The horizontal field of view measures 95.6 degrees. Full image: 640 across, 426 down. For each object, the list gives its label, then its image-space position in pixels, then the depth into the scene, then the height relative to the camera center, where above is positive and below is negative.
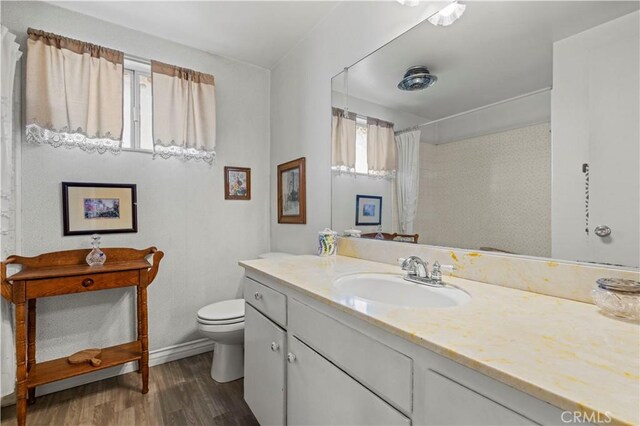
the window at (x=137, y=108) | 2.21 +0.80
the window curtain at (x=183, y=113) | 2.23 +0.78
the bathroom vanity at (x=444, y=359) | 0.48 -0.31
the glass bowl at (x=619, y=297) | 0.74 -0.23
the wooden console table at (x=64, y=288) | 1.58 -0.46
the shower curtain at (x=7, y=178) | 1.62 +0.19
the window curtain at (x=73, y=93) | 1.81 +0.78
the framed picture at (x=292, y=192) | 2.34 +0.16
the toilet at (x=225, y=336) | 1.92 -0.84
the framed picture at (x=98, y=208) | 1.96 +0.02
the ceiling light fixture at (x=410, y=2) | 1.39 +1.00
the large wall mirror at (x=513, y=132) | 0.87 +0.30
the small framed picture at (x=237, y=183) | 2.59 +0.25
